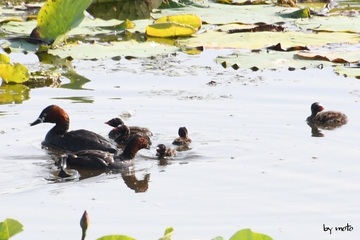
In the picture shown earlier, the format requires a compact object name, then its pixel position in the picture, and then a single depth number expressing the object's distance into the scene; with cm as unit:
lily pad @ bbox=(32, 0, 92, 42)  2719
